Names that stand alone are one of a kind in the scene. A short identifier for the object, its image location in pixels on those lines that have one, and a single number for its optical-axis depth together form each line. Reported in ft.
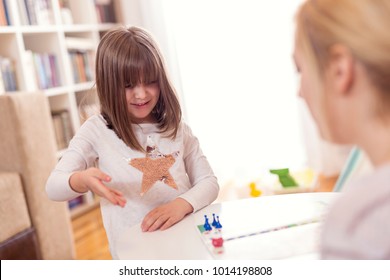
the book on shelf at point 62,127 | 8.62
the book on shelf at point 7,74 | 7.64
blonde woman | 1.54
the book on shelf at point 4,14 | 7.63
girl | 3.56
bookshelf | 7.85
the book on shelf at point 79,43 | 9.12
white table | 2.50
